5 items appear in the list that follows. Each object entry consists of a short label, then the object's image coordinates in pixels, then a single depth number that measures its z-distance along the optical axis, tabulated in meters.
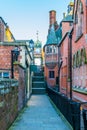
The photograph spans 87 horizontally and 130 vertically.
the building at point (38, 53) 72.06
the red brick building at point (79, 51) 13.39
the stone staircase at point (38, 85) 37.90
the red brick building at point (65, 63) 21.31
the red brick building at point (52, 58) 42.70
